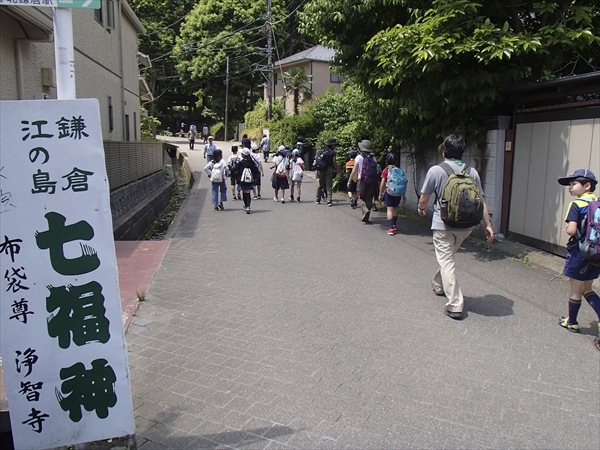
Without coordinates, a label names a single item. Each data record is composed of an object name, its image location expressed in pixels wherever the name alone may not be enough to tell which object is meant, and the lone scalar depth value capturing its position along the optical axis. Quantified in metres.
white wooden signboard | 2.94
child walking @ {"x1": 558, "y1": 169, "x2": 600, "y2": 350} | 4.63
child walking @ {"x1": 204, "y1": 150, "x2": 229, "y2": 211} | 12.64
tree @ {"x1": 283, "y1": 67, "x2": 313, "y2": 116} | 35.34
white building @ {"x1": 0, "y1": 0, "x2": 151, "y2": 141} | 8.41
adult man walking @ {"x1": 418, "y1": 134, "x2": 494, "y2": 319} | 5.47
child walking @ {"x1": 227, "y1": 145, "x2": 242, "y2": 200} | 13.11
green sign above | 2.94
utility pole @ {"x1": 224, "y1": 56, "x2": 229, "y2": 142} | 43.36
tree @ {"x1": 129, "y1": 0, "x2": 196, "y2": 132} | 46.12
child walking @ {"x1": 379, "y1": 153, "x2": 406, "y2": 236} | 9.47
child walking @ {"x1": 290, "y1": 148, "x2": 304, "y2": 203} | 14.56
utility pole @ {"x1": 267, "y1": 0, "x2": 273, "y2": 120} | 32.30
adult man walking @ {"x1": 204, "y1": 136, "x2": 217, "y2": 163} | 23.35
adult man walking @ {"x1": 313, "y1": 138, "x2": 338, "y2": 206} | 13.57
